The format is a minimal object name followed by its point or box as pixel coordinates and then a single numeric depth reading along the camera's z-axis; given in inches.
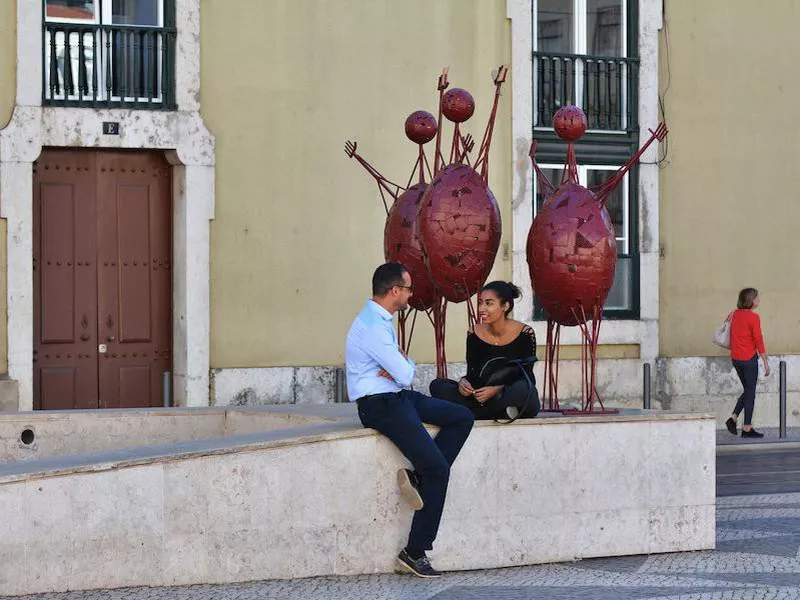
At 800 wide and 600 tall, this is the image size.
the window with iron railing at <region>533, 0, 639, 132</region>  818.2
